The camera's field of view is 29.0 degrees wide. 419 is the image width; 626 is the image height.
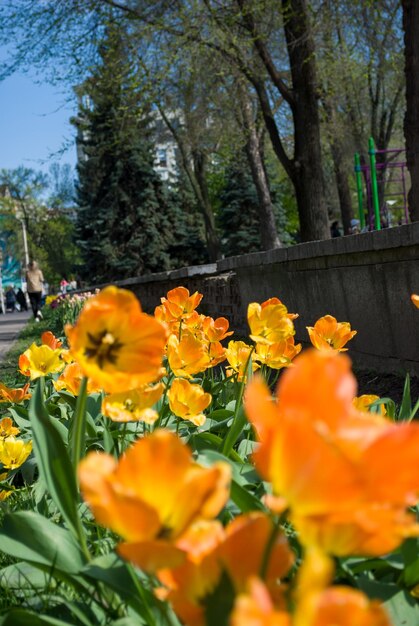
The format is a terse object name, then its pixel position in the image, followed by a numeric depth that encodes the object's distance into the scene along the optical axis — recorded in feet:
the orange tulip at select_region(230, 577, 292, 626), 1.70
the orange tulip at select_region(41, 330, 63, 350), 7.88
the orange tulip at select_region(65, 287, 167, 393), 3.25
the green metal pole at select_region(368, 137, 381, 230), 57.57
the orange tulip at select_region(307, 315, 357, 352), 6.91
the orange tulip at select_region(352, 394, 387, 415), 6.68
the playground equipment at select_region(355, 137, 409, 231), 58.54
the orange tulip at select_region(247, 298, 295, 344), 6.14
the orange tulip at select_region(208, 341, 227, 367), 8.29
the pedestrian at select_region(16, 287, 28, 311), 179.58
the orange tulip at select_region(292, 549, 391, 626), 1.79
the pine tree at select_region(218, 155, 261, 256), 124.57
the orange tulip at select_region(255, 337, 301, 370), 6.91
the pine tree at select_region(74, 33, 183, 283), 119.85
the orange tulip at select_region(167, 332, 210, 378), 6.67
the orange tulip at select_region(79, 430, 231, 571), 2.09
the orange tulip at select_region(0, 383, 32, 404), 9.98
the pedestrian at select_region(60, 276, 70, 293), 163.86
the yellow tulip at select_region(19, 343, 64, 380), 7.32
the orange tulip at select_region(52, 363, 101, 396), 7.56
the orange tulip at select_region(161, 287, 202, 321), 8.13
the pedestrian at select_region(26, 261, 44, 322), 70.28
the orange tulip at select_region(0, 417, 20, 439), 8.52
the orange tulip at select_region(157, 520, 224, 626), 2.40
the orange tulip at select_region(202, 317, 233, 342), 8.29
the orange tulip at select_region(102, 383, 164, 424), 4.95
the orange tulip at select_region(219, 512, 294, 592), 2.31
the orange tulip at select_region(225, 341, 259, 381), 7.80
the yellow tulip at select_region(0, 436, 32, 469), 8.14
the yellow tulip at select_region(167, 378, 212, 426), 6.61
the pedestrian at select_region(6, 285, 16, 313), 186.60
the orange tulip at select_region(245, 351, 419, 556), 1.89
